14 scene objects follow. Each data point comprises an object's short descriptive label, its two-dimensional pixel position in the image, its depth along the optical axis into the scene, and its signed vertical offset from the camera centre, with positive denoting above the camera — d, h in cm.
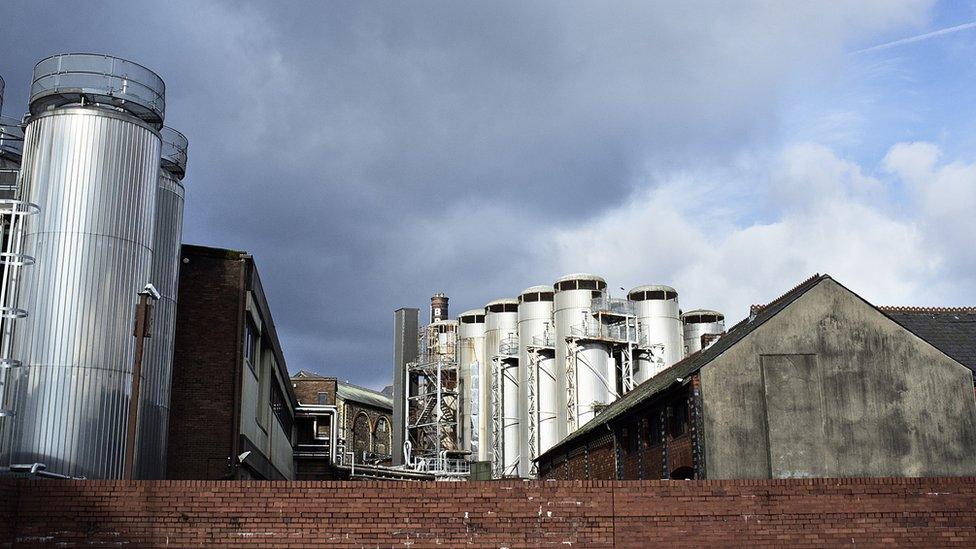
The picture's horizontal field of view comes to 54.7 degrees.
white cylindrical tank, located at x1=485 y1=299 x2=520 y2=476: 5388 +627
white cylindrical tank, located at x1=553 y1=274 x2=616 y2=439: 4688 +620
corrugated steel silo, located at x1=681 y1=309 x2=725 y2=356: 5672 +975
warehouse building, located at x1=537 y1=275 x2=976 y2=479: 2417 +229
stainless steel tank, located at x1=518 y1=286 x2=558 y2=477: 4928 +609
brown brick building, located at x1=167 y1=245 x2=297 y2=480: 2397 +320
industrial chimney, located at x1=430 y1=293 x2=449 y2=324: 6919 +1332
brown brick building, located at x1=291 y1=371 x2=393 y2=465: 7638 +588
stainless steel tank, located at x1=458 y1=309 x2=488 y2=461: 5972 +717
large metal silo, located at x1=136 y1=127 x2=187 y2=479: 1962 +380
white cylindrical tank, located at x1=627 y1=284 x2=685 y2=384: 5106 +869
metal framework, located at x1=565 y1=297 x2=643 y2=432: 4738 +767
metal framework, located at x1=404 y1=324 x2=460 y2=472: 6194 +600
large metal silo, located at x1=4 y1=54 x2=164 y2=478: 1678 +420
